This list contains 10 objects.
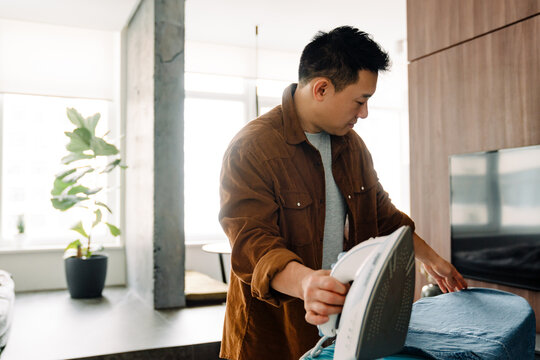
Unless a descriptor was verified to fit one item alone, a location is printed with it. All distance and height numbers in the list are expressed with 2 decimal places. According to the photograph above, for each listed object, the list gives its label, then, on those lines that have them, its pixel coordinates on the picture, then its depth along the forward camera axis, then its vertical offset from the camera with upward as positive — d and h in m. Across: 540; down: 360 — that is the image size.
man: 1.14 +0.00
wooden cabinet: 2.30 +0.52
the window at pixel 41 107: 4.32 +0.79
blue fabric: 0.80 -0.25
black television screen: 2.26 -0.13
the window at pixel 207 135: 5.23 +0.61
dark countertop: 2.35 -0.76
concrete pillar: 3.23 +0.23
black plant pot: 3.66 -0.63
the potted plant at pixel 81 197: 3.61 -0.03
